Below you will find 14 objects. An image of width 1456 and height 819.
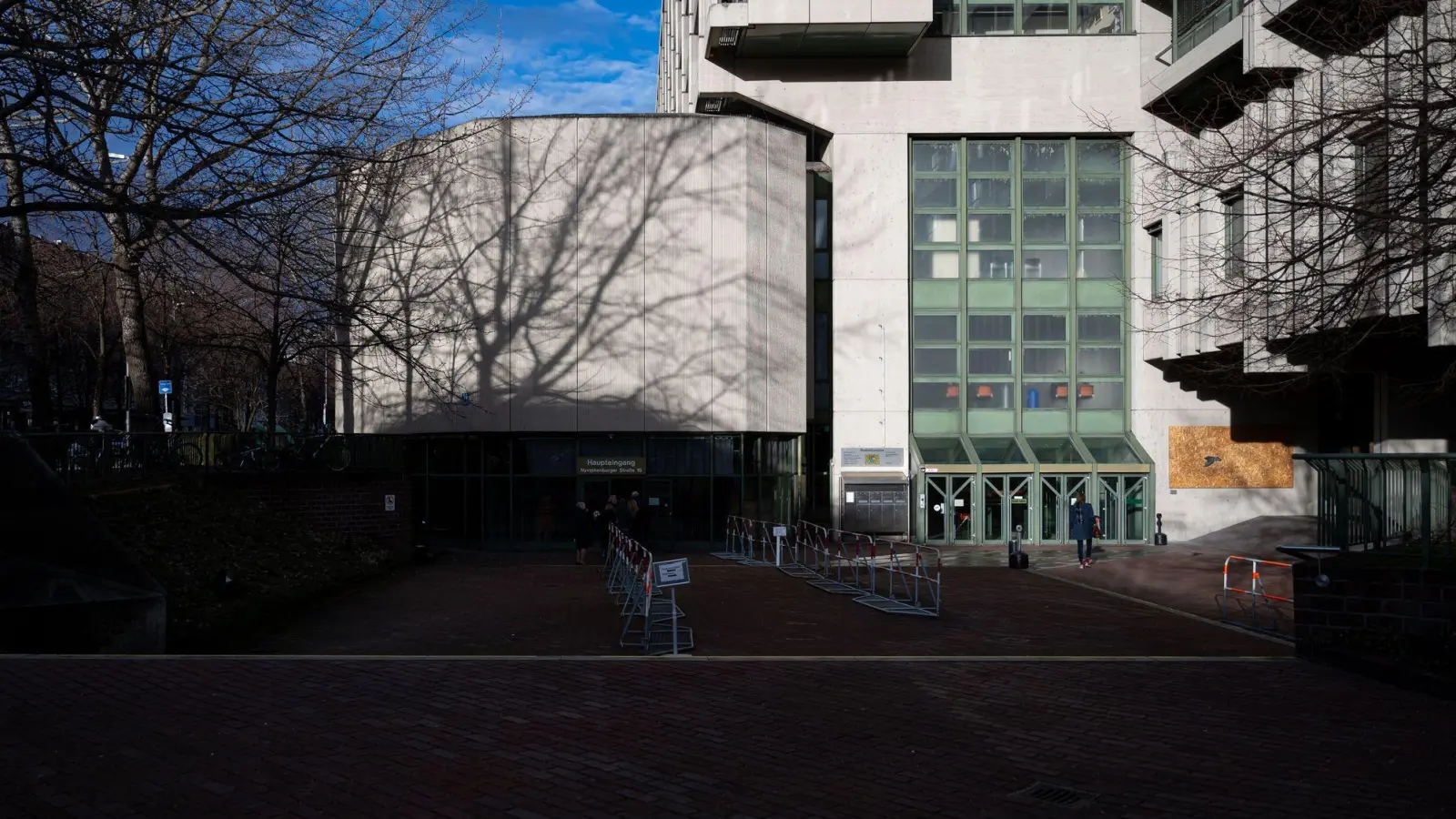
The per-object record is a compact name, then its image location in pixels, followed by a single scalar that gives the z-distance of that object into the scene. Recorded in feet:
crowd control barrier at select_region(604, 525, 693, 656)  41.91
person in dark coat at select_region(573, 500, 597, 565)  82.07
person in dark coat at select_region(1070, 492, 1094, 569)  85.51
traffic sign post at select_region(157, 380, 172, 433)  110.63
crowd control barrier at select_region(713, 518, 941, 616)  56.85
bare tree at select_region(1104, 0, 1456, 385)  35.22
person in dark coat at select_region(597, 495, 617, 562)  83.82
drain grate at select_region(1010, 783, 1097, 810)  21.88
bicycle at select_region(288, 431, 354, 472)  77.25
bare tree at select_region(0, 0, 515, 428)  32.68
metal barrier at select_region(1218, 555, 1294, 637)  50.34
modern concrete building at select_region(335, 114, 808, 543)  103.04
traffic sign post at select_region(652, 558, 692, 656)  43.24
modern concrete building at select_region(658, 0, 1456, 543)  110.42
